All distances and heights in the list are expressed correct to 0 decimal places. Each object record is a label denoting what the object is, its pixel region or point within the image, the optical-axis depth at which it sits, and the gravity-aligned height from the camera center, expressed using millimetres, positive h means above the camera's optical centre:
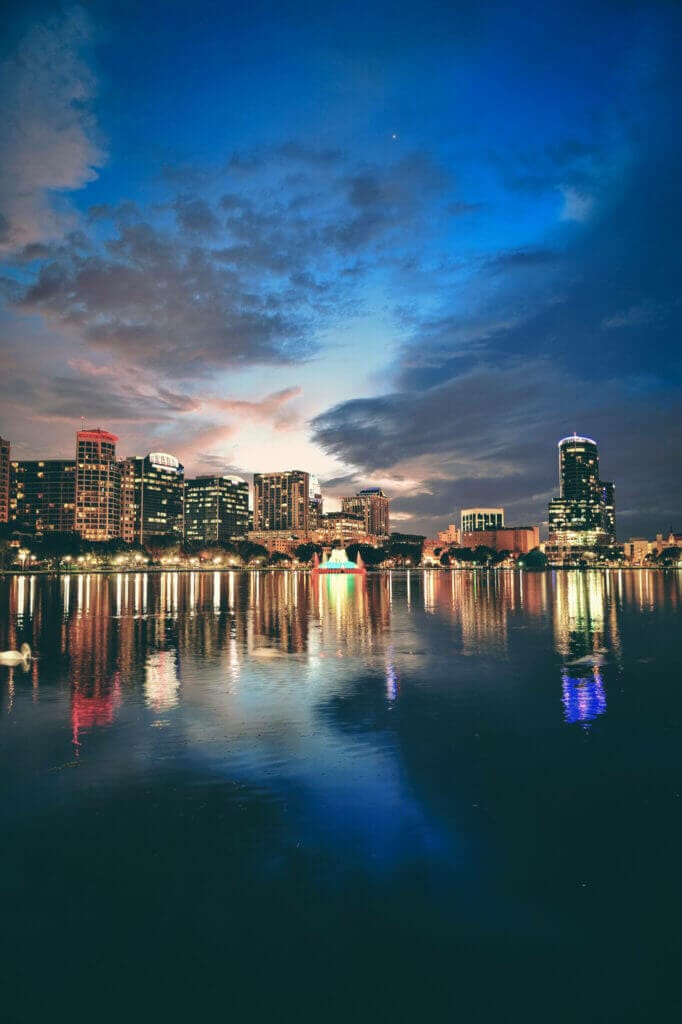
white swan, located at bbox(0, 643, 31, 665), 31088 -4560
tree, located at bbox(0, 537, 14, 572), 184762 +5017
